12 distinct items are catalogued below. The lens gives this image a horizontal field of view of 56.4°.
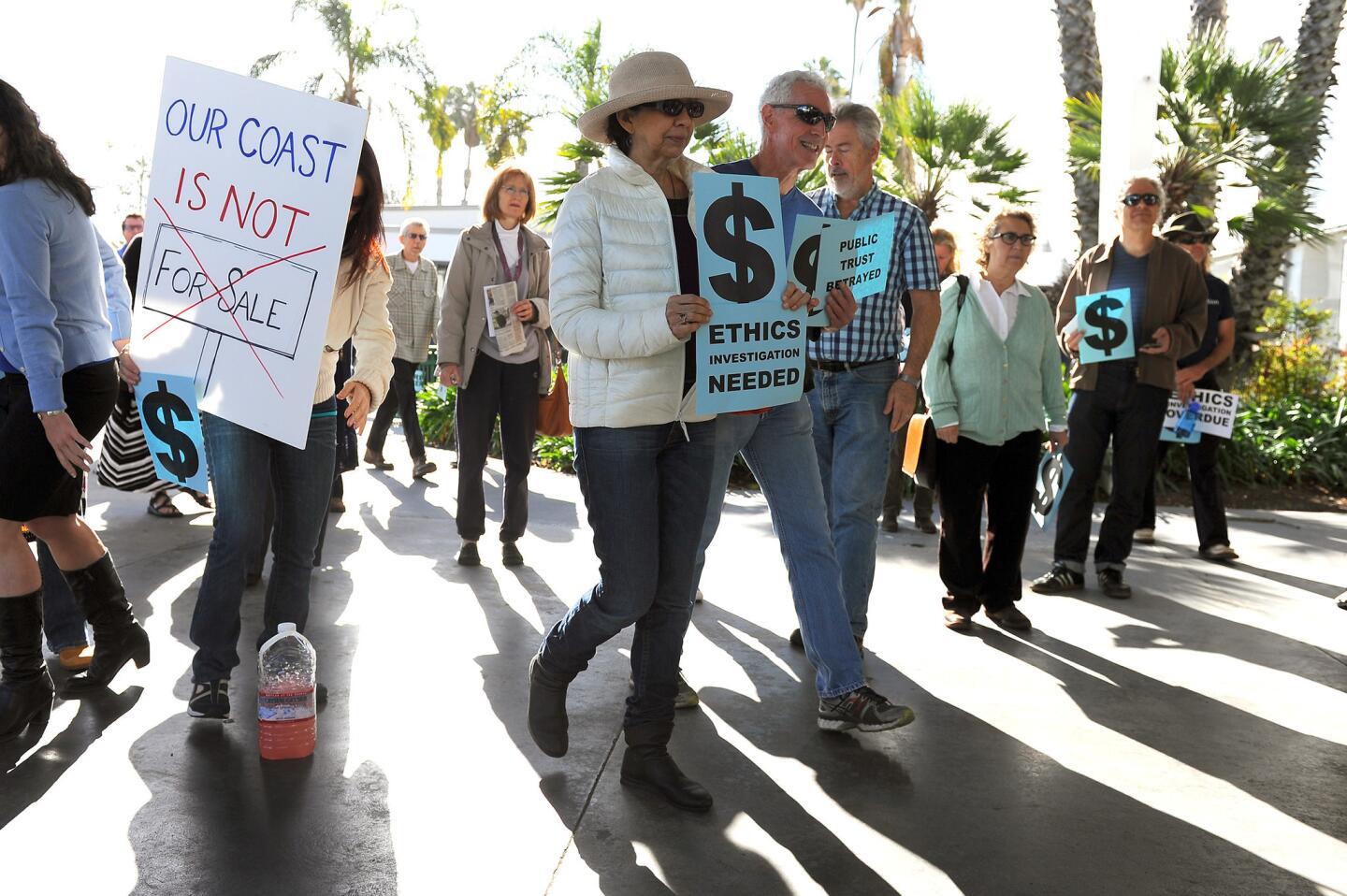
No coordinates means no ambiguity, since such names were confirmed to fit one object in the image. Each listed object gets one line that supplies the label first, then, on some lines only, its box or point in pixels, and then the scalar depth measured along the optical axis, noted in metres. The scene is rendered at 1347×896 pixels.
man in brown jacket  6.68
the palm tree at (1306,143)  12.88
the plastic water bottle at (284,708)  3.88
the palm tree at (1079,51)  13.65
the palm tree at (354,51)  30.02
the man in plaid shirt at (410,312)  10.83
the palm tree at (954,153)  13.80
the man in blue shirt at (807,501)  4.19
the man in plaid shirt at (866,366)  4.99
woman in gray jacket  7.07
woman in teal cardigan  5.81
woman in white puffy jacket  3.49
